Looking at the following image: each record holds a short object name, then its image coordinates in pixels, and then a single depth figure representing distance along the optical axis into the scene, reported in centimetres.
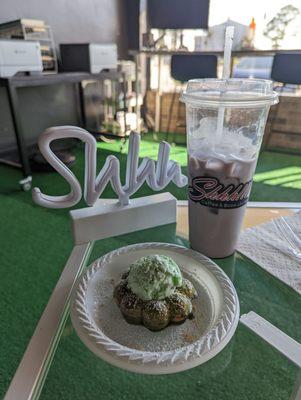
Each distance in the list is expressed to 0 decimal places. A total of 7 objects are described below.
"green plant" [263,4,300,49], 297
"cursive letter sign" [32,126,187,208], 60
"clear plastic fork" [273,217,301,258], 65
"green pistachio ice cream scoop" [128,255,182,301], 47
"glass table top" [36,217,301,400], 43
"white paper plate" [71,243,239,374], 42
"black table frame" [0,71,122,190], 195
